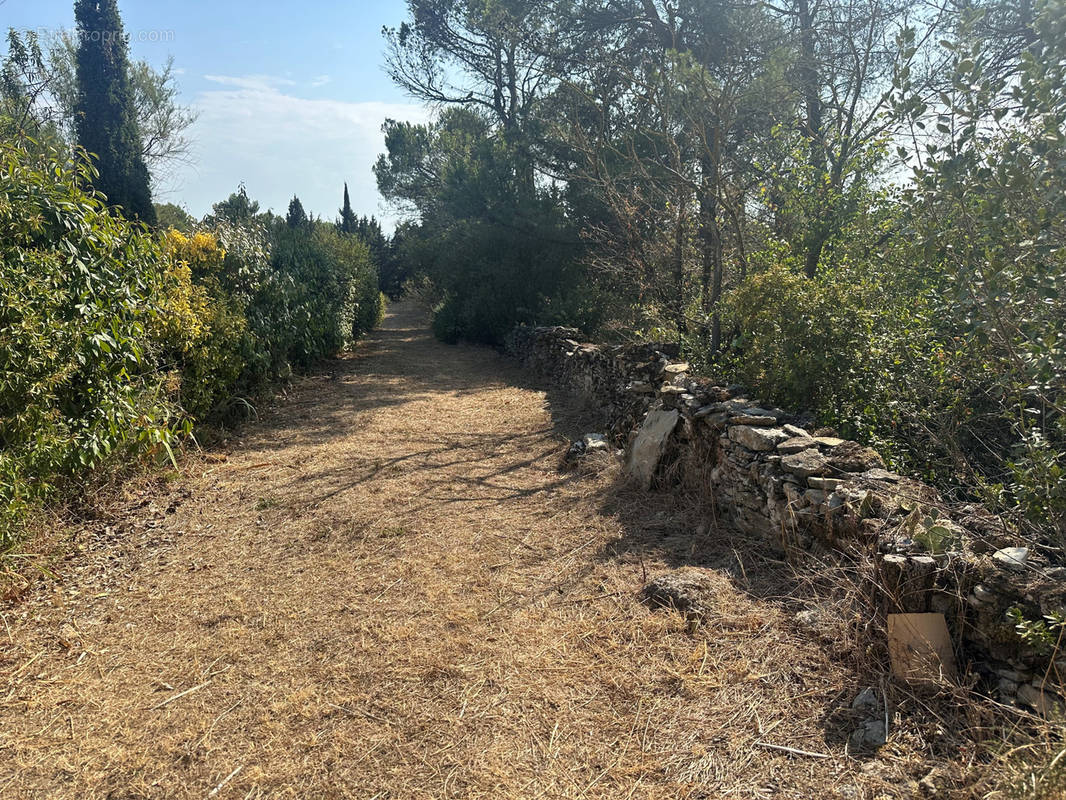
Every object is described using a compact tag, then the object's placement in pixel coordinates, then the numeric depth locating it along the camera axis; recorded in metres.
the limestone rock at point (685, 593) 2.98
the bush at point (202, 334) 5.44
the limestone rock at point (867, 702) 2.17
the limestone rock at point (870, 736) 2.03
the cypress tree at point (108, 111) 12.45
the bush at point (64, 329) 3.22
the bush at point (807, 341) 4.08
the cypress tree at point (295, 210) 30.17
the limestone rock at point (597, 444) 5.74
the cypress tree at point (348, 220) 38.22
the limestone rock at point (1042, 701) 1.80
